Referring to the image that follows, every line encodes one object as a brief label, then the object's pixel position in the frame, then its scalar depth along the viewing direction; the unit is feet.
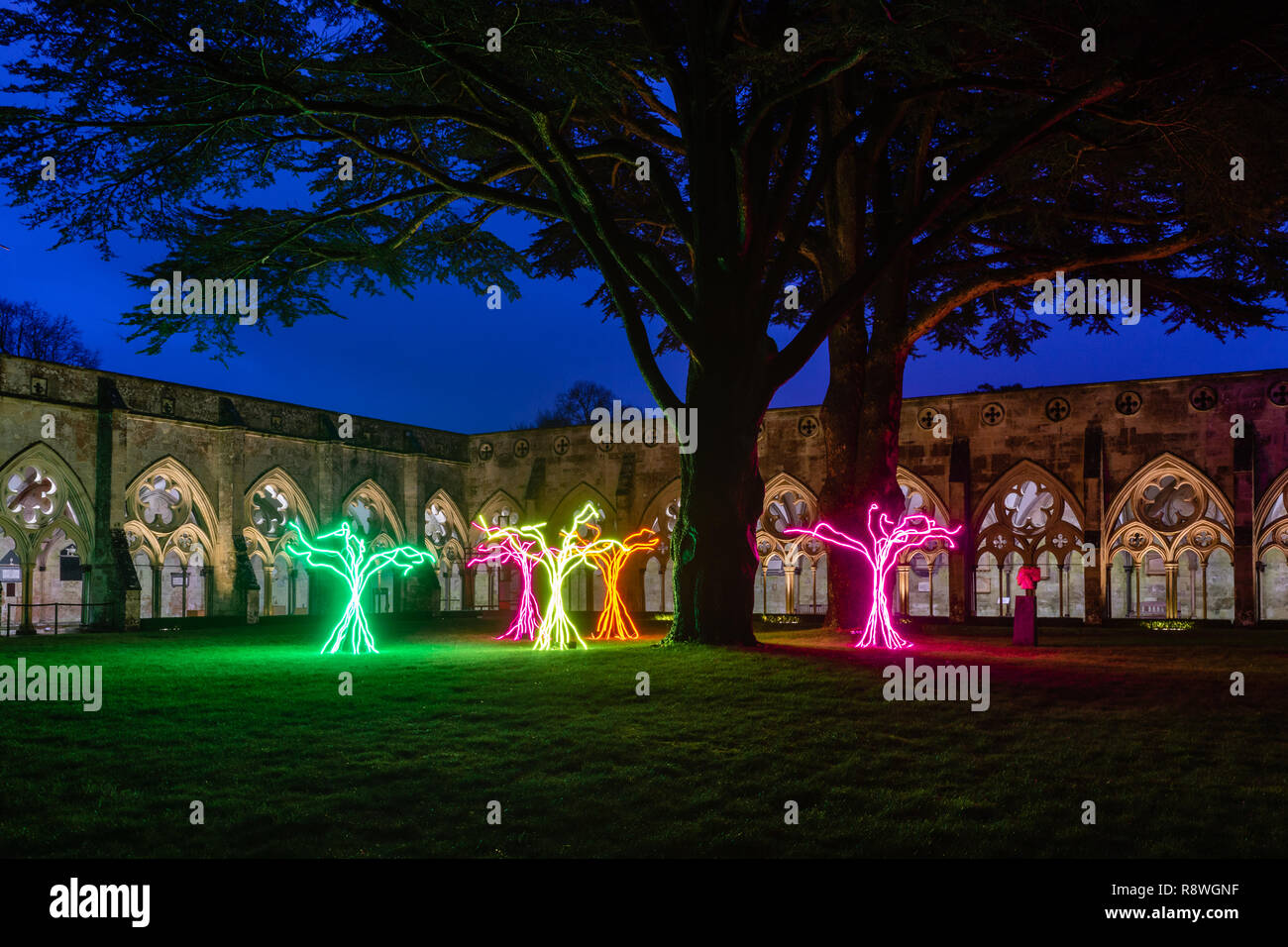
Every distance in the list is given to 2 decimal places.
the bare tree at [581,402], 194.29
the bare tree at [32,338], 139.13
